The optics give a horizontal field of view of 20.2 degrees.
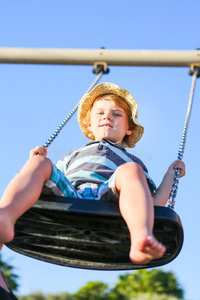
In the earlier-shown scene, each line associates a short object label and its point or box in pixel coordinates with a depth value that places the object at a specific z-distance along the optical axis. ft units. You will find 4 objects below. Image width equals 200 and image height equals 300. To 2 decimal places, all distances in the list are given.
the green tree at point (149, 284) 114.52
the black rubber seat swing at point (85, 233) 7.60
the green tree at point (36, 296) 102.78
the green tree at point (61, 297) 106.61
